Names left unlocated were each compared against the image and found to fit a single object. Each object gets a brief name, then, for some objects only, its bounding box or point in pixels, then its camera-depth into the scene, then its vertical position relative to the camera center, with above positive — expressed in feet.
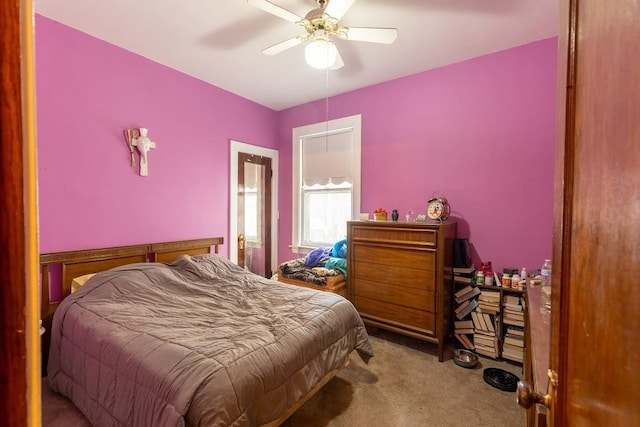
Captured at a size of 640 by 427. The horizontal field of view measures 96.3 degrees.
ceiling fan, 5.67 +3.87
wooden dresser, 8.23 -2.12
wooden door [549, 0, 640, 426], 0.98 -0.05
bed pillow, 7.46 -2.03
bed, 4.26 -2.47
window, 11.76 +1.14
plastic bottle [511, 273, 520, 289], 7.91 -2.03
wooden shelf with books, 7.96 -3.21
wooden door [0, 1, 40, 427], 1.02 -0.05
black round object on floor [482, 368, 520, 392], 7.03 -4.34
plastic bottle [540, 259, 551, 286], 5.25 -1.27
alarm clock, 8.93 -0.06
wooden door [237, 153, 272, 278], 12.38 -0.32
